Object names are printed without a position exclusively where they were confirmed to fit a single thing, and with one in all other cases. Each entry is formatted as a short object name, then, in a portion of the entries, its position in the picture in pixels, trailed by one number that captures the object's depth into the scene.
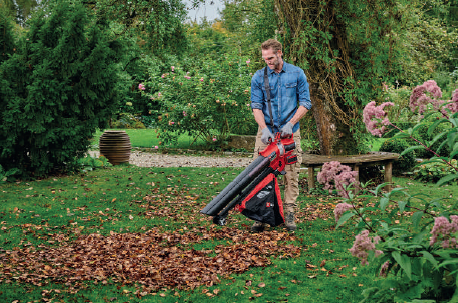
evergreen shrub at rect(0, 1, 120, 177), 7.71
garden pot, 10.41
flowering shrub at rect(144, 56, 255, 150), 12.62
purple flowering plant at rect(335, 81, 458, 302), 2.03
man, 4.79
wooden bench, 6.83
